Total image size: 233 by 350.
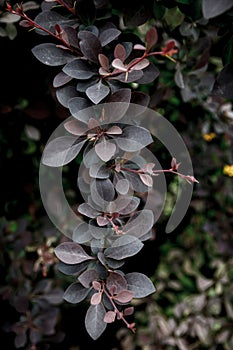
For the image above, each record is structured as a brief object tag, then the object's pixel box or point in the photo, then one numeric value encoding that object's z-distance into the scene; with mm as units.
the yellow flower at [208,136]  831
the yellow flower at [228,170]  784
